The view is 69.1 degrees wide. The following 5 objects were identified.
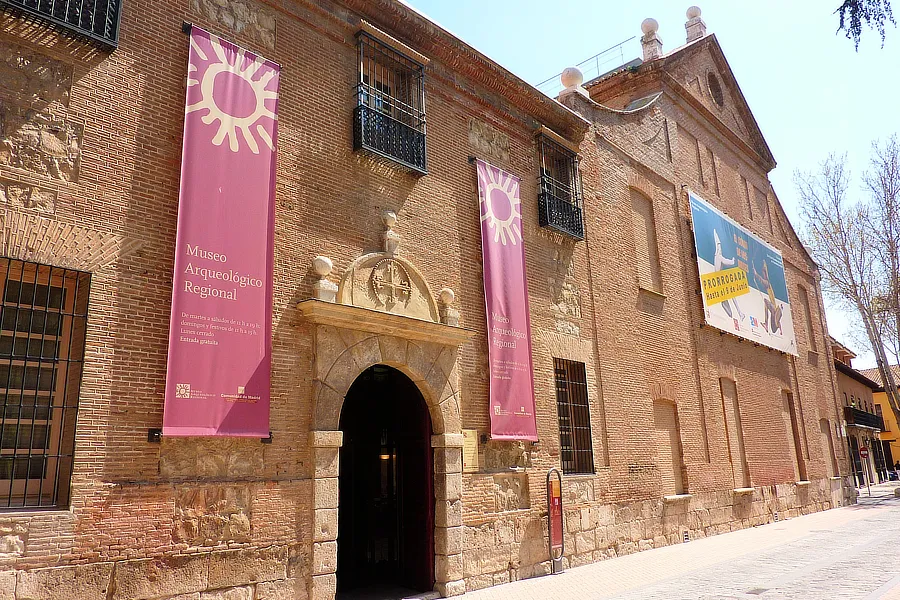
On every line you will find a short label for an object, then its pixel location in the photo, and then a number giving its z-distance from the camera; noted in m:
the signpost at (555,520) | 9.66
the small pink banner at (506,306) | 9.43
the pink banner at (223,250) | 6.27
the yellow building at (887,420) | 42.66
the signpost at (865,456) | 32.56
